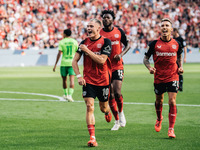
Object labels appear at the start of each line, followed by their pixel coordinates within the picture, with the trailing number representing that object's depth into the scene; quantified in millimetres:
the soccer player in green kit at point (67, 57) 27453
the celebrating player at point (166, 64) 15547
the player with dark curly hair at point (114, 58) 17766
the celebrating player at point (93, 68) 13820
